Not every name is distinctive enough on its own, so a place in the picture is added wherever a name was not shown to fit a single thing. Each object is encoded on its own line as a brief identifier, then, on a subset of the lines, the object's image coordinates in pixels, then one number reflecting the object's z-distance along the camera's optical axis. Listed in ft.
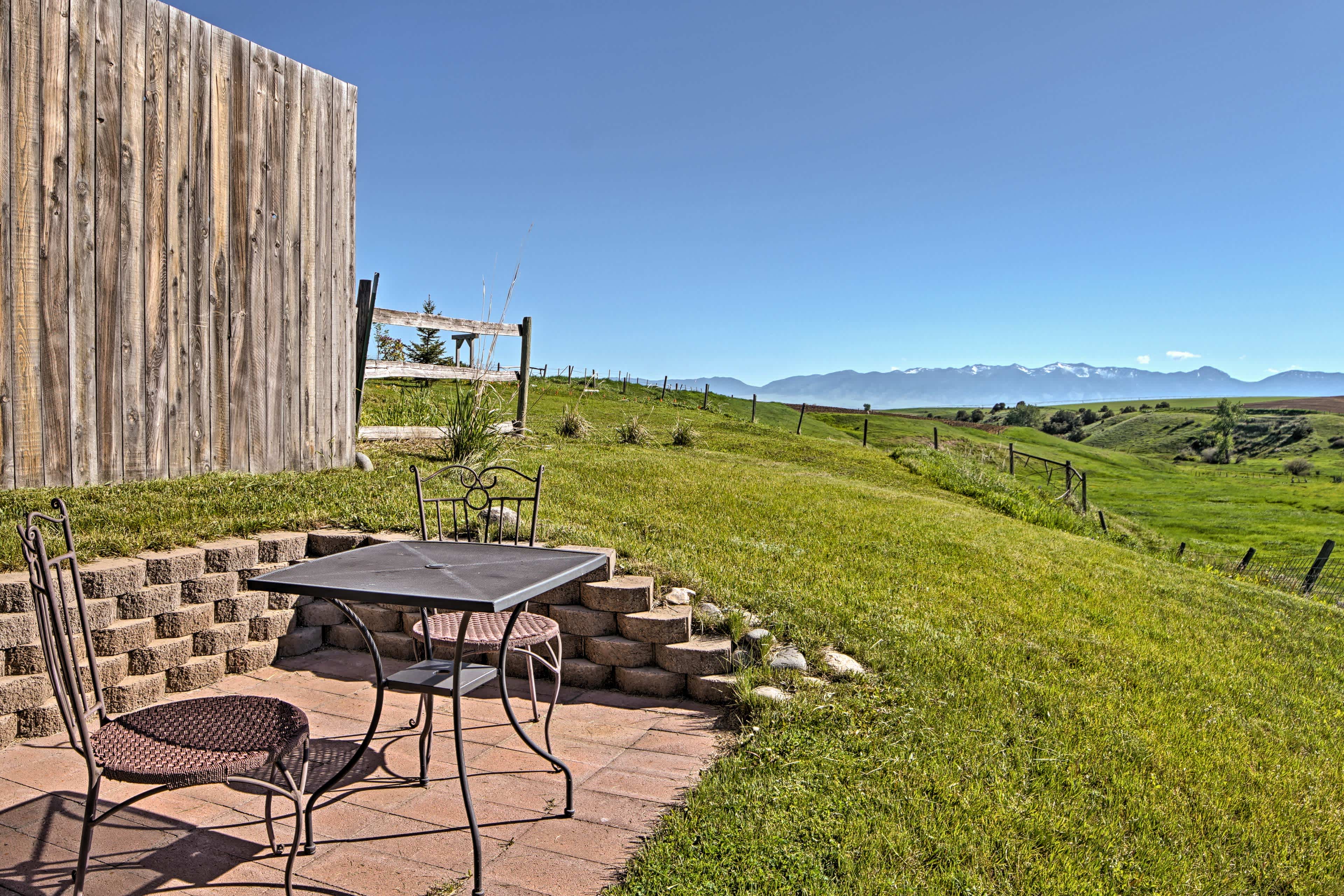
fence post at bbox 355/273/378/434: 21.40
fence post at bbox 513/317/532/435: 28.58
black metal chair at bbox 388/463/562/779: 8.95
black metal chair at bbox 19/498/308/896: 5.53
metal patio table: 6.57
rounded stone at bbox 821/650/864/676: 11.30
